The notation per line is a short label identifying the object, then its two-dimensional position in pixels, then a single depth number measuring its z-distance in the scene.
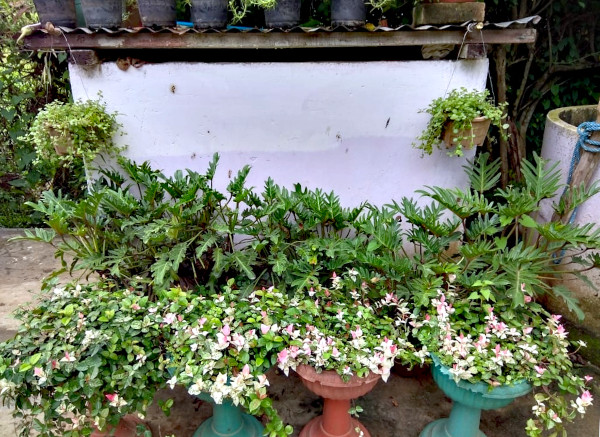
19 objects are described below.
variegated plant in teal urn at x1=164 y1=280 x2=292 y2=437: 2.05
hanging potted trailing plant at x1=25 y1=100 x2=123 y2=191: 2.78
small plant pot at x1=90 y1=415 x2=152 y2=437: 2.34
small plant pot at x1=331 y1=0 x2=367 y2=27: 2.78
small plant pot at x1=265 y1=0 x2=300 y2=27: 2.80
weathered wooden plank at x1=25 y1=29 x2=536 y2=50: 2.66
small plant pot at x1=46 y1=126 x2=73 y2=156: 2.79
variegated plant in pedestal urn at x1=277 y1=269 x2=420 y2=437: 2.15
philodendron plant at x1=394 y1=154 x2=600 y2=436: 2.16
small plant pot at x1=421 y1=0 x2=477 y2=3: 2.76
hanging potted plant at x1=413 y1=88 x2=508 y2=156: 2.72
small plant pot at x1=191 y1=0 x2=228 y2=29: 2.75
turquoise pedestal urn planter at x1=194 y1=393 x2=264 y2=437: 2.41
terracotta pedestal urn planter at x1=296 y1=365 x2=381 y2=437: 2.17
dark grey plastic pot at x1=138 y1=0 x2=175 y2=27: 2.82
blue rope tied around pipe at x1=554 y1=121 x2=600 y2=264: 2.81
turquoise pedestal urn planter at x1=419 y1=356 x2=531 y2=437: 2.13
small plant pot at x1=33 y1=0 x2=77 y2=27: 2.86
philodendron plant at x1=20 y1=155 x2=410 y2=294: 2.67
